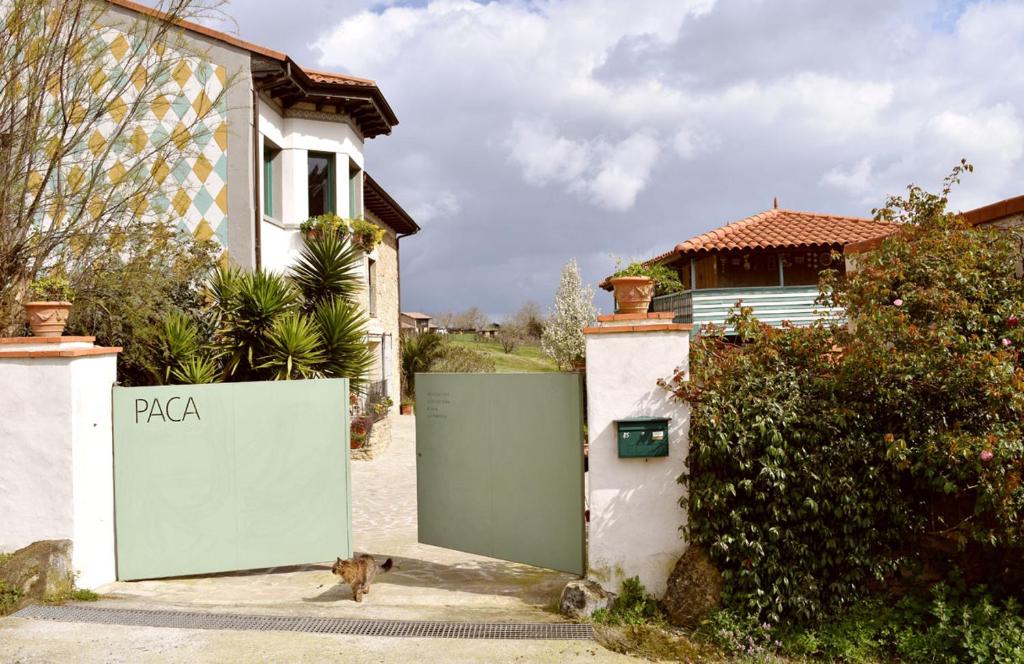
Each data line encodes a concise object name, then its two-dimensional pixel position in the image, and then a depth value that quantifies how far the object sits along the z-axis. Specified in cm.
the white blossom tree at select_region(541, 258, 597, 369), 3581
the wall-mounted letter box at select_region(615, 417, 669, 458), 605
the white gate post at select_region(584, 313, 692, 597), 613
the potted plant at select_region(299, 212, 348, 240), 1484
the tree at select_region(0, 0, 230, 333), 820
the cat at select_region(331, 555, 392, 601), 671
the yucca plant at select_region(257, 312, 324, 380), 1118
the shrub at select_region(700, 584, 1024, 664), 506
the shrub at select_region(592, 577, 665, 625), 588
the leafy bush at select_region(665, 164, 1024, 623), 534
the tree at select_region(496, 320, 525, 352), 5594
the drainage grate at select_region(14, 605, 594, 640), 569
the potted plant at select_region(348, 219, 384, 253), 1545
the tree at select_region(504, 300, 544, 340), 5925
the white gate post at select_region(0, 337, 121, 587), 686
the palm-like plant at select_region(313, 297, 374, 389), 1227
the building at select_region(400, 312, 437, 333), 5840
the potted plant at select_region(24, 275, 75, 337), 705
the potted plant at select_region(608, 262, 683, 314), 631
